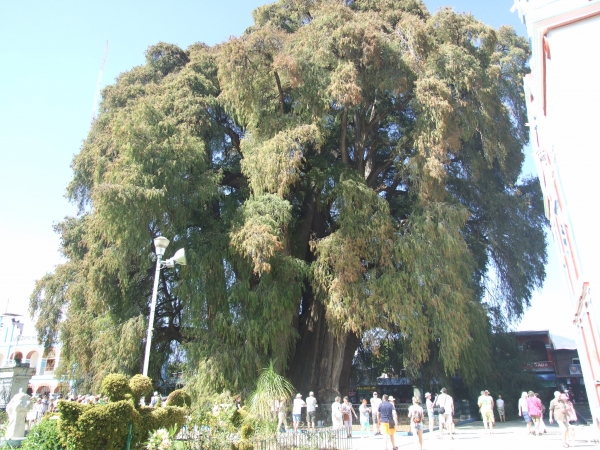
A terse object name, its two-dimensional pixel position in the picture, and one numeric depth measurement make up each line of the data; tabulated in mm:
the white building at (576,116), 8172
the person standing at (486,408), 14484
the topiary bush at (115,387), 6934
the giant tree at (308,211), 16375
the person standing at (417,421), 10791
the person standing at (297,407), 13249
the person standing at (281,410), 11992
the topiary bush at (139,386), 7325
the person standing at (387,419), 10812
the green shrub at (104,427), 6234
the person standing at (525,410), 13883
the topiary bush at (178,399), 8334
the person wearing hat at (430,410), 14602
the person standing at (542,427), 14055
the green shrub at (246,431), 8445
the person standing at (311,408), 14633
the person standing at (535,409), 13649
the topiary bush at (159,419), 7074
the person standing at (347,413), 14416
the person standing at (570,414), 11734
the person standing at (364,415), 14740
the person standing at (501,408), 19172
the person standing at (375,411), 14785
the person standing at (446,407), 13429
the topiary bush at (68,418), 6223
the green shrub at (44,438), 7148
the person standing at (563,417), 11078
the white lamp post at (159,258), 10889
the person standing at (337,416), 13875
